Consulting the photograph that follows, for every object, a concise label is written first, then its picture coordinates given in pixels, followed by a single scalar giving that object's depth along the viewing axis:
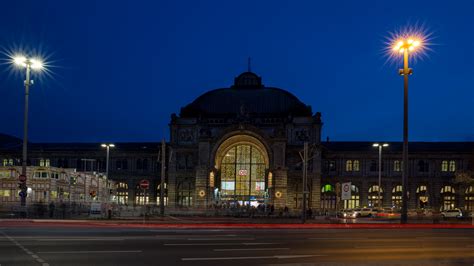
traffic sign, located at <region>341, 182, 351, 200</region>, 41.59
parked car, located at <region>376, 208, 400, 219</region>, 68.09
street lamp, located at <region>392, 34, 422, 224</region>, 39.41
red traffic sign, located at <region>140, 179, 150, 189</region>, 48.42
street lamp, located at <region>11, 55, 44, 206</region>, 39.87
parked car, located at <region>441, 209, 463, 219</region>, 69.00
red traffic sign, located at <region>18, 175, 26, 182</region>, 39.94
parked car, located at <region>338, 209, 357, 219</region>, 66.00
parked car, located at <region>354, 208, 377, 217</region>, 72.12
